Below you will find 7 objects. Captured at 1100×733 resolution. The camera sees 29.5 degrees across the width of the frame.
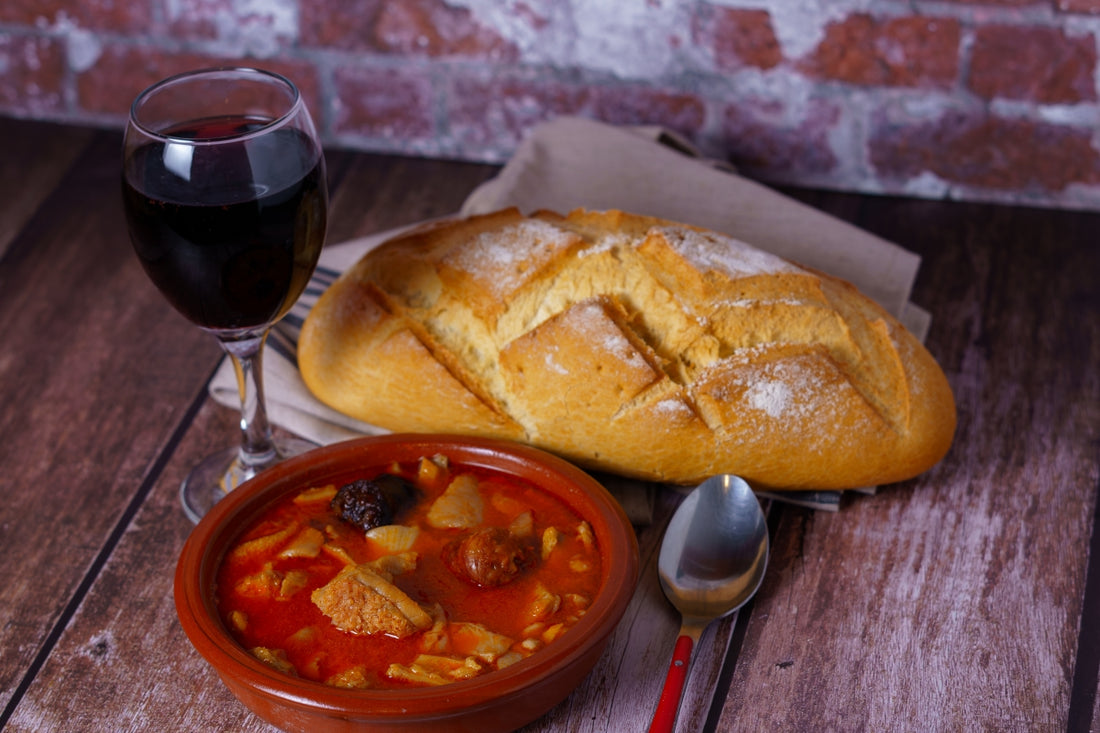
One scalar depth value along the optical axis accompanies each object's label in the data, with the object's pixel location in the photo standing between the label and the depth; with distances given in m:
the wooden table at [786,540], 0.75
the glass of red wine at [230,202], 0.77
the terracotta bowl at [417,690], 0.70
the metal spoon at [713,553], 0.78
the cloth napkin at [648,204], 0.93
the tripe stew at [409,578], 0.73
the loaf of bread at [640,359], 0.81
